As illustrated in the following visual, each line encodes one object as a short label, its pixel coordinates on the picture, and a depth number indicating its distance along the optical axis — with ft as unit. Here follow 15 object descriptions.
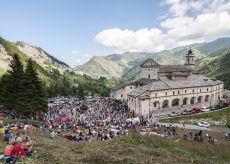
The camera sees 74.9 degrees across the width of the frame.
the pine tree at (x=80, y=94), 189.46
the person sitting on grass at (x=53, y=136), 58.09
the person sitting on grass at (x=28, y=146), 36.34
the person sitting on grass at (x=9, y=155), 32.39
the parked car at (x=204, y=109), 135.44
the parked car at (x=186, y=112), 127.42
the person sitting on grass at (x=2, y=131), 50.09
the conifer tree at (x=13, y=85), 86.77
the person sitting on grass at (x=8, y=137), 43.92
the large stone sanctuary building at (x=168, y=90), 129.21
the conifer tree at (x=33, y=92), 85.24
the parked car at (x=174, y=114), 124.39
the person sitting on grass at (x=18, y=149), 33.62
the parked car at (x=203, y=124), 112.16
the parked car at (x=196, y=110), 131.53
